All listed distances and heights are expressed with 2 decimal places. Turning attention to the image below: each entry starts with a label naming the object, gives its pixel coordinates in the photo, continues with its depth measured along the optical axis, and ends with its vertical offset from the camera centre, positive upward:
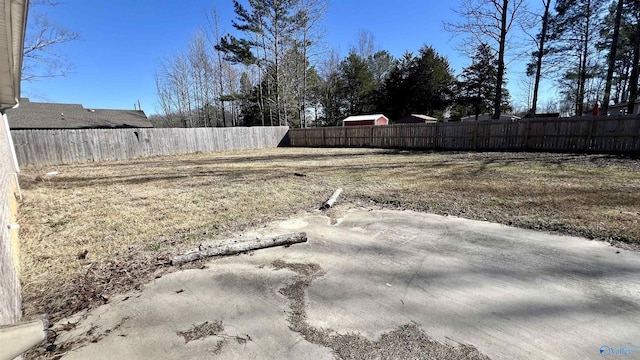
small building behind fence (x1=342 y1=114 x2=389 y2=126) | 24.61 +1.54
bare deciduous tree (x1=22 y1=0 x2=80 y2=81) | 11.79 +4.06
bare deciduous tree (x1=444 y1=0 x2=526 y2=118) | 12.69 +4.83
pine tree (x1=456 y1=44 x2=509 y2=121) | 25.66 +4.51
